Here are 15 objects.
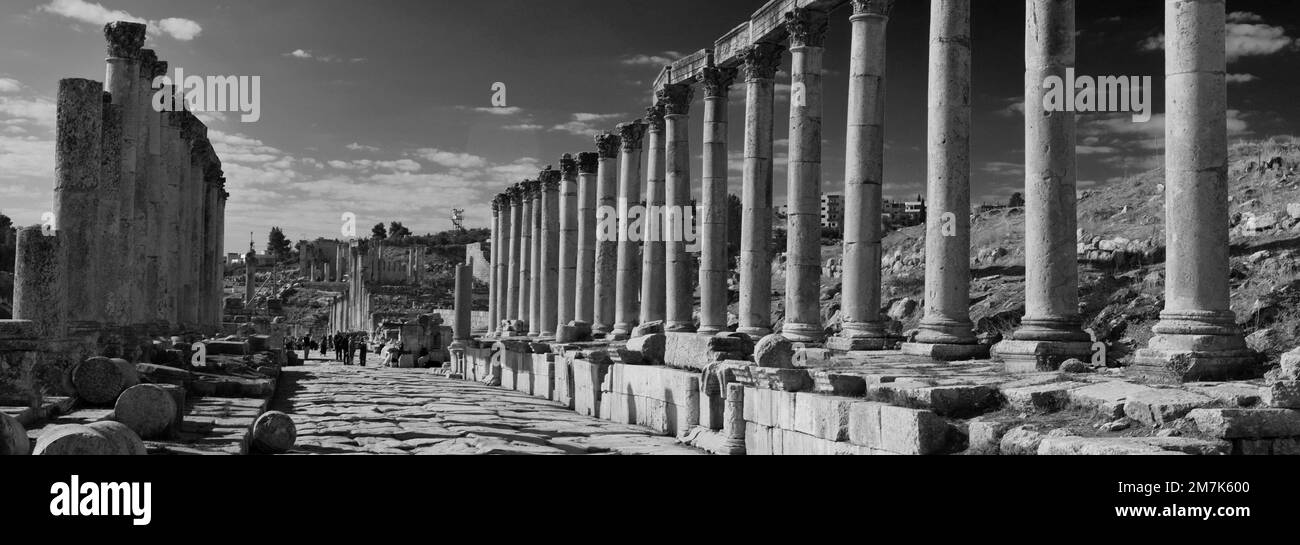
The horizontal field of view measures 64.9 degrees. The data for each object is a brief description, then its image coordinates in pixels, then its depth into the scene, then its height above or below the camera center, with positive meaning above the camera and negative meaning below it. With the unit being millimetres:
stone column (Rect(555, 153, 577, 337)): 33656 +2021
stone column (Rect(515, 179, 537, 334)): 40969 +1765
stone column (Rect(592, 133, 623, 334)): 30219 +1463
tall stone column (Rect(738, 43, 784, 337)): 20875 +2386
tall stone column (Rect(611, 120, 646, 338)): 28234 +1801
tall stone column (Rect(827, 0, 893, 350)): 17062 +2119
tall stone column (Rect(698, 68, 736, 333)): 22781 +2013
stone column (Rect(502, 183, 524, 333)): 42656 +1814
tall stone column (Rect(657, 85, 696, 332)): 24641 +2356
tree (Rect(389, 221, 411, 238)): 151225 +10640
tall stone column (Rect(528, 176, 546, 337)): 38094 +1267
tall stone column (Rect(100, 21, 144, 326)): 19875 +3216
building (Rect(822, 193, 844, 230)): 132500 +12804
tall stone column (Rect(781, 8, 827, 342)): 19062 +2410
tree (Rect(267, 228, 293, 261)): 153875 +8600
